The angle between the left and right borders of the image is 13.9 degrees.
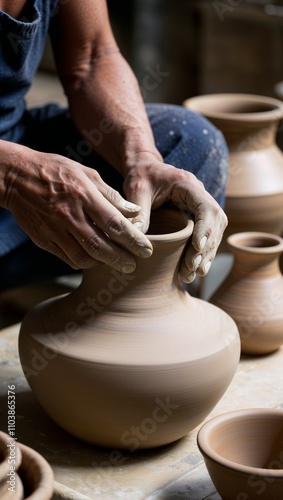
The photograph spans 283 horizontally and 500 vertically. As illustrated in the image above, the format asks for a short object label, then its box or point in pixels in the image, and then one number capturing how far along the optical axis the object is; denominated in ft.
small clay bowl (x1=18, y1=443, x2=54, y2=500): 3.22
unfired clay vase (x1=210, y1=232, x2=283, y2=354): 4.76
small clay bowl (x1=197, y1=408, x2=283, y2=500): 3.55
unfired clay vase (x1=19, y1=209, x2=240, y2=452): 3.85
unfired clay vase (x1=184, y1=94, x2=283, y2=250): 5.67
